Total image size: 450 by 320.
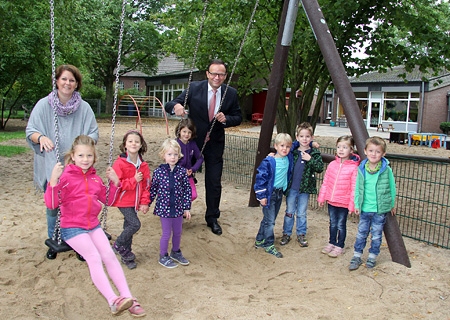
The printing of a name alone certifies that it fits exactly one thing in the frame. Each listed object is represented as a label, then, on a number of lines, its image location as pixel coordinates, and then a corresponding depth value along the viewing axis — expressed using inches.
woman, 154.6
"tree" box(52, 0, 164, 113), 1253.1
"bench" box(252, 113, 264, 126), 1270.4
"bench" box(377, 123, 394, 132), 1225.6
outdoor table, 783.7
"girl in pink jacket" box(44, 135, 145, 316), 127.5
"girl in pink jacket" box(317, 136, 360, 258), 179.6
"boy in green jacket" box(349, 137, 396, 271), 166.2
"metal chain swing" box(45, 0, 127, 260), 138.6
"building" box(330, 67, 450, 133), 1176.8
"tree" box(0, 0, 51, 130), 645.9
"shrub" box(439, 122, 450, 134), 1104.8
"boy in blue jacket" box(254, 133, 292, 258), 180.7
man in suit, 203.0
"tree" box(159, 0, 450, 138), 386.9
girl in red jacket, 157.6
